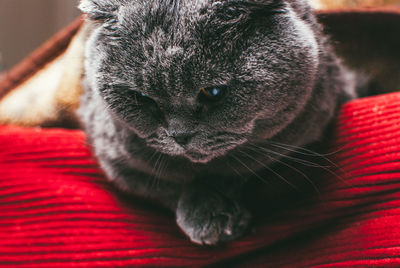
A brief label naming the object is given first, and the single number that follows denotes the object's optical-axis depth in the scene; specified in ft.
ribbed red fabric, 1.21
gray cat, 1.09
